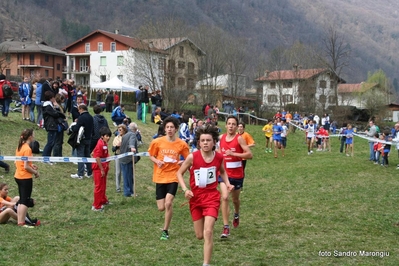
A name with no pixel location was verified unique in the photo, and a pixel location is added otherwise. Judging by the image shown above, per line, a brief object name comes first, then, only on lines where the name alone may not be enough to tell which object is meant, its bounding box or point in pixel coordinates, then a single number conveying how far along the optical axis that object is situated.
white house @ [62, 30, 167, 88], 78.38
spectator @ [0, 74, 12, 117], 18.88
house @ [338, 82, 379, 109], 82.42
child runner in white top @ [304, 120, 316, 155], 27.69
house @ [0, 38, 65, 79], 84.69
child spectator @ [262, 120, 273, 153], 28.16
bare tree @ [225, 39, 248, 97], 62.06
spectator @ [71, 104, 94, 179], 14.02
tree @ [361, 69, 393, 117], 59.94
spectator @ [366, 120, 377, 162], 23.40
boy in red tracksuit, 11.30
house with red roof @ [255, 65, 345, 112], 57.38
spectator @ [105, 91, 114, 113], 33.09
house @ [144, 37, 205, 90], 46.53
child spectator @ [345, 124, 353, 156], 26.73
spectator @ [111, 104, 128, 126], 21.70
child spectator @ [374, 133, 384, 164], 21.51
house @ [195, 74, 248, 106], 52.09
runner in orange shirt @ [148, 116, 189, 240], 8.91
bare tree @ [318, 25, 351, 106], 62.00
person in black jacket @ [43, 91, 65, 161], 14.86
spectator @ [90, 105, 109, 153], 14.63
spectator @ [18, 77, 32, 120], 19.59
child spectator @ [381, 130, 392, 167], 21.22
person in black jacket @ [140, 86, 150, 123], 28.90
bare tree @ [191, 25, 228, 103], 61.25
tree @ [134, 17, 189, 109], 44.81
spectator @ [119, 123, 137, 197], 13.41
